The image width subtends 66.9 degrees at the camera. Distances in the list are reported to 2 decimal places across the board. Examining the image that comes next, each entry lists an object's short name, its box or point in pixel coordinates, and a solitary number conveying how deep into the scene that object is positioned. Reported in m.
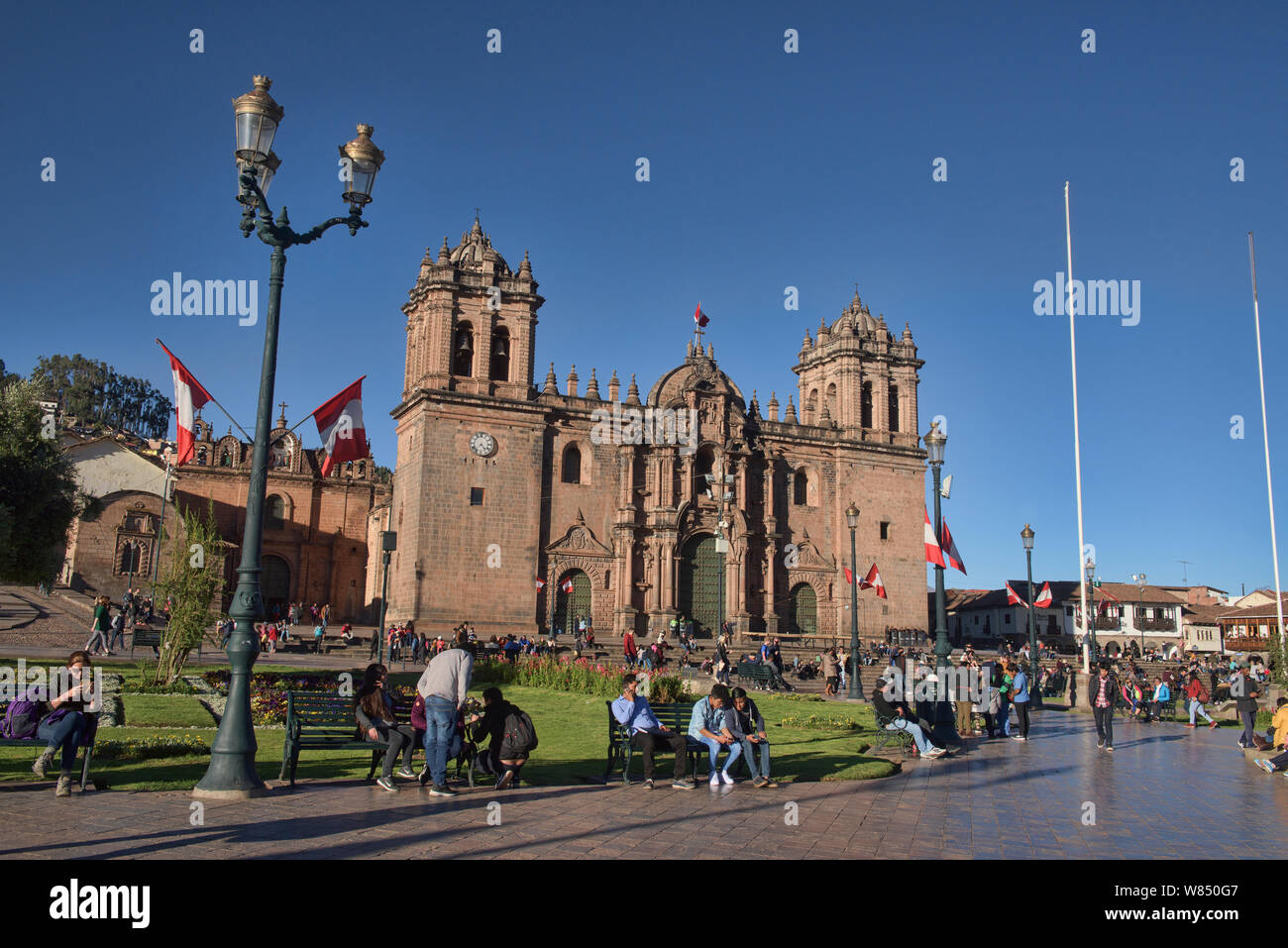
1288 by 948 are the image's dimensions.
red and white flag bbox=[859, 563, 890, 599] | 36.47
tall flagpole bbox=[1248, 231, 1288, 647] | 32.50
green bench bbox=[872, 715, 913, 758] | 14.36
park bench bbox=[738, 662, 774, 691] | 26.44
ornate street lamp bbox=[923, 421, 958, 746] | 15.39
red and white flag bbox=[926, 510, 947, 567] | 18.68
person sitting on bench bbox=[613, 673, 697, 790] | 10.55
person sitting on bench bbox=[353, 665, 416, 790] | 9.71
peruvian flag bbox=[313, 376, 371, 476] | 15.09
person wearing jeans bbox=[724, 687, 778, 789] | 10.76
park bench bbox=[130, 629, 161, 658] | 26.94
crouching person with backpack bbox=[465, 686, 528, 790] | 9.84
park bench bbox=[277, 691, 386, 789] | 9.57
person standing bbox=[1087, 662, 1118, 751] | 16.33
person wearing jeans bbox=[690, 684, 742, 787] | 10.72
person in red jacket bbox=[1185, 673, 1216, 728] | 23.25
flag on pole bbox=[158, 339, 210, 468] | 14.89
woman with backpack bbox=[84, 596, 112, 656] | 23.42
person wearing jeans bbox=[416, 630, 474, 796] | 9.29
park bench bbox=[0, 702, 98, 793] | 8.75
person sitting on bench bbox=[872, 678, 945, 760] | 14.24
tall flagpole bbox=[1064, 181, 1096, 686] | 31.22
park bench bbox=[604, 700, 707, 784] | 10.82
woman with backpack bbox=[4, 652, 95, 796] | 8.64
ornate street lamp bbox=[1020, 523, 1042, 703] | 27.02
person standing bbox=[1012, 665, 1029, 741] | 17.66
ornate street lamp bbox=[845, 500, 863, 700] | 24.68
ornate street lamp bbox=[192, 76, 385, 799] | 8.63
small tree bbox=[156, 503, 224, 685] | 17.78
